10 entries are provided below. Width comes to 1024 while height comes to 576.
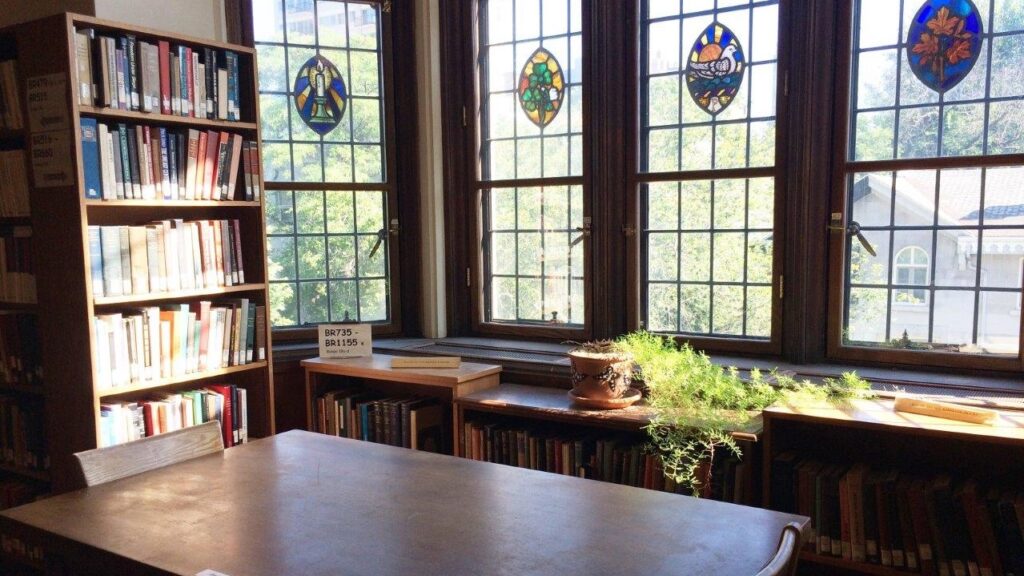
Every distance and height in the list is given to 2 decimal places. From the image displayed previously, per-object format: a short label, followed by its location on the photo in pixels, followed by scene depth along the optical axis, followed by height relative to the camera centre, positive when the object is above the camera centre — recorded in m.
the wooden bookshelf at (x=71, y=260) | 2.81 -0.07
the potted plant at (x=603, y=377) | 2.96 -0.56
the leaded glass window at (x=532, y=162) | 3.76 +0.36
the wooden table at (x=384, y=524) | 1.55 -0.65
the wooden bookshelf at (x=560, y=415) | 2.69 -0.70
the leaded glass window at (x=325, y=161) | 3.90 +0.40
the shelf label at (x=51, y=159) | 2.82 +0.31
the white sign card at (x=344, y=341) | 3.71 -0.50
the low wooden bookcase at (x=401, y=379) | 3.32 -0.64
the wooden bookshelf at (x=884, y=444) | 2.32 -0.76
